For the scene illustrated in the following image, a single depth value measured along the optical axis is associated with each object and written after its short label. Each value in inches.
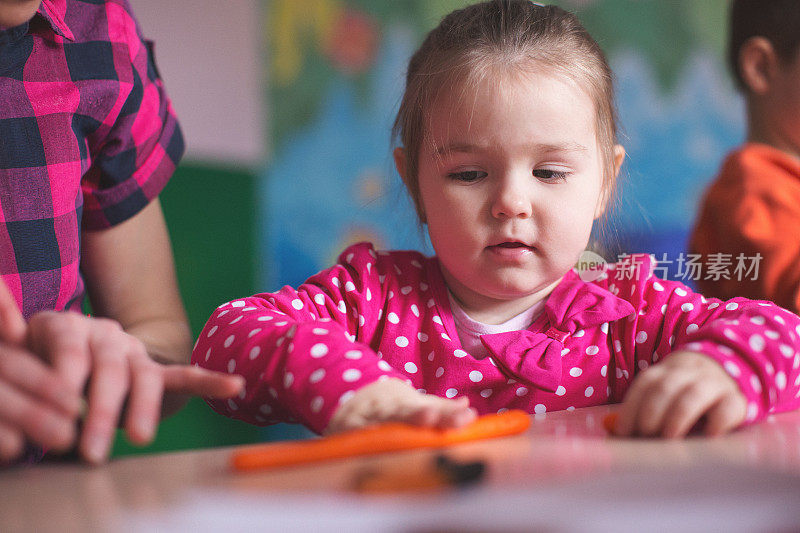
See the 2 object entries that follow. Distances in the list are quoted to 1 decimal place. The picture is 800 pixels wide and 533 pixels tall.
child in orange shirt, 43.8
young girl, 29.5
